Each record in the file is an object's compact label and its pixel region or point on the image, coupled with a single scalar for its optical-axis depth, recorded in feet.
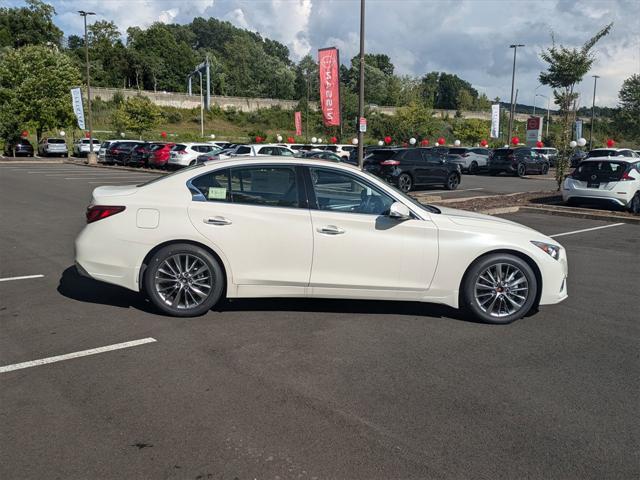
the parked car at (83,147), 150.00
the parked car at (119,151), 120.56
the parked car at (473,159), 117.61
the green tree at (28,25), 313.32
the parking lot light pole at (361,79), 59.00
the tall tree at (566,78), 60.23
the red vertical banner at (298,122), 170.46
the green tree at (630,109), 220.68
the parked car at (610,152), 94.79
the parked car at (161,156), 104.42
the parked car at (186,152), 100.94
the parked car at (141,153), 112.88
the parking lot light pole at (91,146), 124.16
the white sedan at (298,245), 18.34
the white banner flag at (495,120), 156.46
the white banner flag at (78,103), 135.79
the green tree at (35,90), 165.89
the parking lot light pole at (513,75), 158.44
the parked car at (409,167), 69.62
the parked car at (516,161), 108.06
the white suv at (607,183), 45.98
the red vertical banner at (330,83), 68.39
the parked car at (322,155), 77.18
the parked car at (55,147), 149.89
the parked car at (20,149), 153.69
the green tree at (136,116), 194.78
